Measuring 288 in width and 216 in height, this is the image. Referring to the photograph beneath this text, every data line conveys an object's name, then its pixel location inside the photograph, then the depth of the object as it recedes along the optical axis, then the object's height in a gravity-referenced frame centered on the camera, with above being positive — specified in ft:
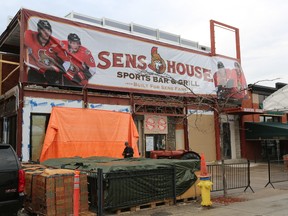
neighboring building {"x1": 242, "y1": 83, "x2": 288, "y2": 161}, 82.33 +2.33
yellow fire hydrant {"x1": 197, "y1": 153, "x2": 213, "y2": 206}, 30.14 -4.35
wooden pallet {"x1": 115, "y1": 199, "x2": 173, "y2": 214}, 28.45 -5.85
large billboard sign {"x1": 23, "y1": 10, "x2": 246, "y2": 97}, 50.08 +15.33
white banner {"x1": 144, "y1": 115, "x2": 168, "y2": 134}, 64.54 +3.69
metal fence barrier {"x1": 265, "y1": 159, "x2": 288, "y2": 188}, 46.34 -4.62
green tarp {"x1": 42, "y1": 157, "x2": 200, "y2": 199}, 29.42 -2.21
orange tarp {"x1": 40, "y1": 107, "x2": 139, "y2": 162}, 48.57 +1.73
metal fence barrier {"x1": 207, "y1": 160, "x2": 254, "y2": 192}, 41.19 -5.24
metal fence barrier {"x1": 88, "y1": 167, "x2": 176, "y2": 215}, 26.96 -3.96
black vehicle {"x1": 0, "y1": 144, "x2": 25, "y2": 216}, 20.42 -2.47
